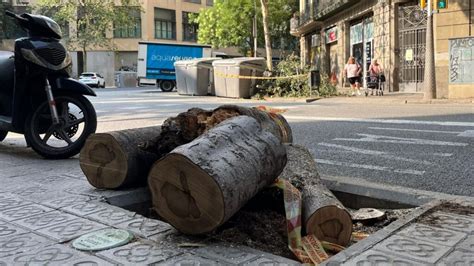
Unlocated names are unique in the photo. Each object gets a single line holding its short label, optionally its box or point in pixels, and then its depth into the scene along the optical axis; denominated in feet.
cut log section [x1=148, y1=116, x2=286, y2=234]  10.12
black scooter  20.56
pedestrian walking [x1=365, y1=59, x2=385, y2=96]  70.85
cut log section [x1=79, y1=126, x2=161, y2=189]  14.24
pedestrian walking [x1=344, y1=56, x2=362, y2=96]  74.54
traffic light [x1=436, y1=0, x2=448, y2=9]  54.80
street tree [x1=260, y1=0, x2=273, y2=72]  92.04
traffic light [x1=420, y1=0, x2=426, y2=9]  56.03
